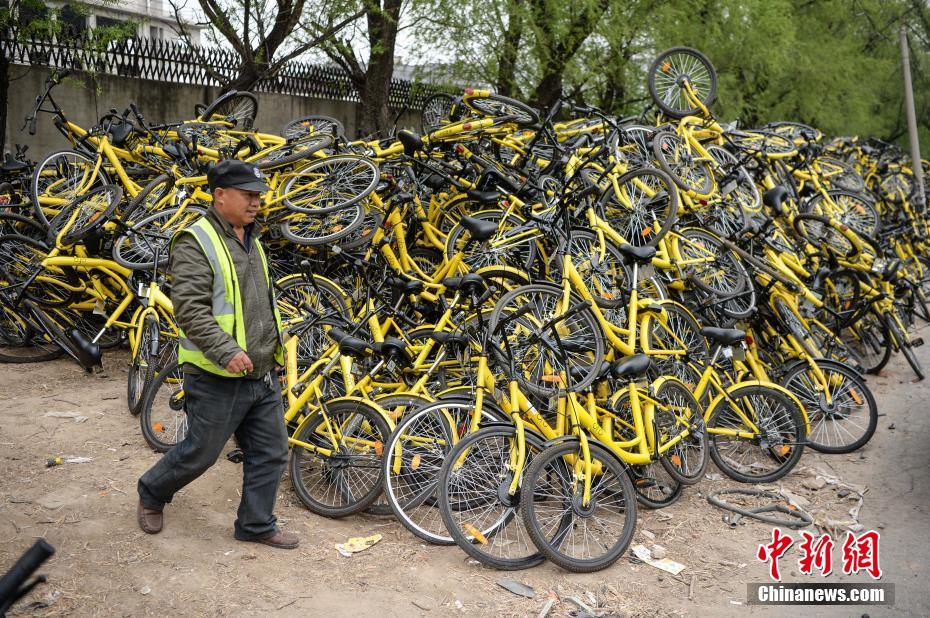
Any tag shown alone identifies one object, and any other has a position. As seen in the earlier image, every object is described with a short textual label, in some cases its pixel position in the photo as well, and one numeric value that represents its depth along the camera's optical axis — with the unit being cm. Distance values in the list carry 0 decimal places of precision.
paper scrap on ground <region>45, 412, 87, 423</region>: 600
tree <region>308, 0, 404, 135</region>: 1217
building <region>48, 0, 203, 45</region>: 1045
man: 398
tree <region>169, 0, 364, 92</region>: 1097
